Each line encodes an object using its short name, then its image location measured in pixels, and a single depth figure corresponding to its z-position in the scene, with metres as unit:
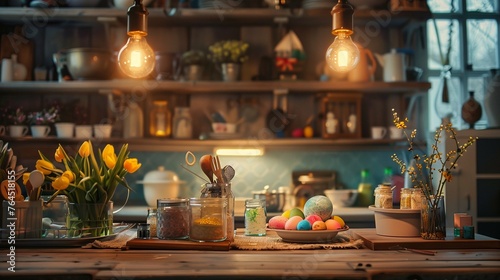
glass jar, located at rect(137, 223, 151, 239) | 2.22
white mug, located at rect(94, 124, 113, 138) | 3.95
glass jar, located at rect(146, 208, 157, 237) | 2.26
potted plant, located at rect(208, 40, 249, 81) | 3.94
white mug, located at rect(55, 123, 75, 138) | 3.93
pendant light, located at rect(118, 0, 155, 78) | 2.37
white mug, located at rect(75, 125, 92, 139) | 3.94
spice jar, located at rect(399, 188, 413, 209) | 2.27
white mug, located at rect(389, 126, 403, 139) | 4.03
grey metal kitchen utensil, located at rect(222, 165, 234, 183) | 2.35
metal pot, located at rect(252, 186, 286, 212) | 3.71
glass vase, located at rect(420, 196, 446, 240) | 2.17
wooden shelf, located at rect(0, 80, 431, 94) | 3.86
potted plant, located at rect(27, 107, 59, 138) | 3.93
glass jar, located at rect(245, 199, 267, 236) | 2.36
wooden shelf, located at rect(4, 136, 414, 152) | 3.92
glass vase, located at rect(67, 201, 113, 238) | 2.19
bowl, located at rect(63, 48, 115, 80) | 3.83
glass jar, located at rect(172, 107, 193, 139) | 4.02
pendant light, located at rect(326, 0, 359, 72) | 2.21
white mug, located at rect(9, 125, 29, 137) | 3.92
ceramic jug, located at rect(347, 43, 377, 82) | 3.92
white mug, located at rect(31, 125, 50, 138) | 3.93
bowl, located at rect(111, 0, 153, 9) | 3.91
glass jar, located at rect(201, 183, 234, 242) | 2.20
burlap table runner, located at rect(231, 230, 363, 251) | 2.08
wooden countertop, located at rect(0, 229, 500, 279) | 1.69
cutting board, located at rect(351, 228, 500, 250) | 2.10
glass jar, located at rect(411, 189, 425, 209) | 2.22
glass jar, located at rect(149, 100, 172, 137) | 4.03
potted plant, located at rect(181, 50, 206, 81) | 3.93
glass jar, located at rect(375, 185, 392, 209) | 2.28
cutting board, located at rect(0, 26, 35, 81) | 4.15
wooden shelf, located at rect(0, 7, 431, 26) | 3.91
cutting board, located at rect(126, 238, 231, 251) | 2.06
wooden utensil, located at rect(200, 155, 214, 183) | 2.28
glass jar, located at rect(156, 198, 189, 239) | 2.17
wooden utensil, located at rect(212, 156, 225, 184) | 2.28
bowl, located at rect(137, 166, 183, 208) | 3.80
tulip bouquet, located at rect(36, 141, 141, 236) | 2.20
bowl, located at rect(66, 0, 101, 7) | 3.98
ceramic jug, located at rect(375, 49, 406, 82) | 3.95
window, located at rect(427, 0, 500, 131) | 4.34
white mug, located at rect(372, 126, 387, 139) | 4.03
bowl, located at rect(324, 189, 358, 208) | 3.96
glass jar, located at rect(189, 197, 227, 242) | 2.09
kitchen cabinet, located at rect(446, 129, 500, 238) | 3.75
